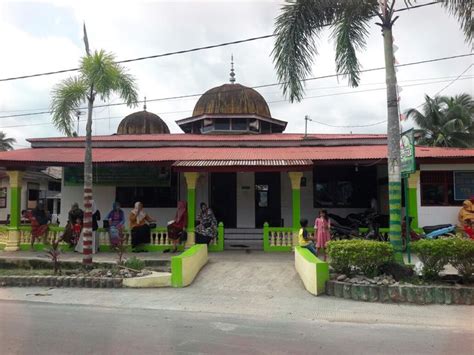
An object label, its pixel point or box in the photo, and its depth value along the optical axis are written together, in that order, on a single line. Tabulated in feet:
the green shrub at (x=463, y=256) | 26.84
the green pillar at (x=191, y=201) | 44.47
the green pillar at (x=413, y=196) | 43.70
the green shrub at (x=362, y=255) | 28.37
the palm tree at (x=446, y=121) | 98.53
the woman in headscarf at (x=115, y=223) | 44.24
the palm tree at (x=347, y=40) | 30.25
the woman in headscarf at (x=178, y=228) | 44.04
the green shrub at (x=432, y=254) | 27.22
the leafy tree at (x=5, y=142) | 143.56
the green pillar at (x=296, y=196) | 44.23
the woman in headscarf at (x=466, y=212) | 43.93
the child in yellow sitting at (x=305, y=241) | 36.03
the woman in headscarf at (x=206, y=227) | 44.11
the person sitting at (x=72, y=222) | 44.83
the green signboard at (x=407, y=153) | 29.07
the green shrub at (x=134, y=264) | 34.47
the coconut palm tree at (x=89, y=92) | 35.09
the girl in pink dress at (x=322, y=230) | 38.99
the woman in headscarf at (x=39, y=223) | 45.80
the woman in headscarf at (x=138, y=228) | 44.39
